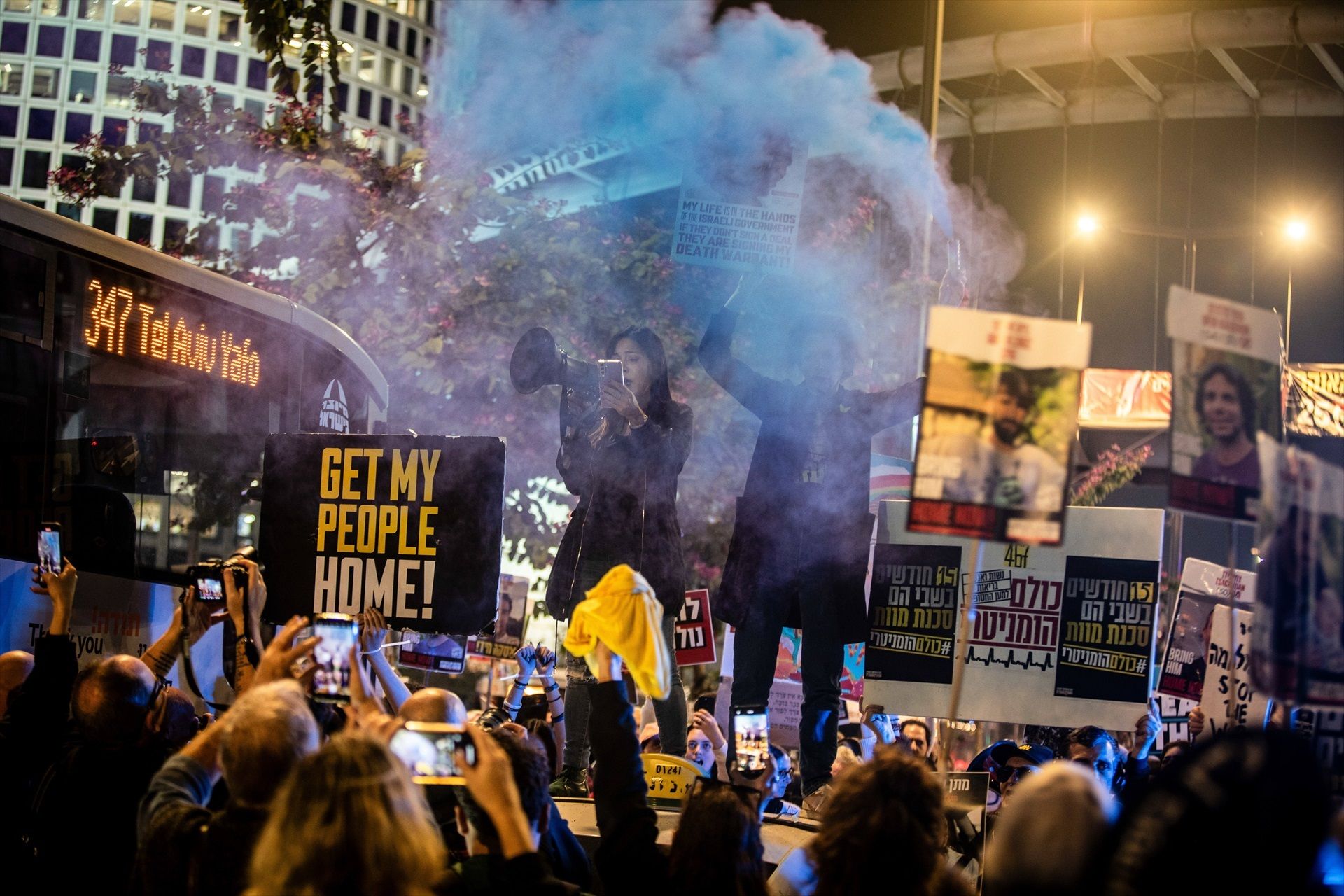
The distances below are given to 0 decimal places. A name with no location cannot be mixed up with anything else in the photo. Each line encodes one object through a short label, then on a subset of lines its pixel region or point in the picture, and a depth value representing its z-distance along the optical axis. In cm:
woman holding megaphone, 629
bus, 624
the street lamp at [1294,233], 2091
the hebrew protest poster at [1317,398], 1401
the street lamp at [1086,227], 2186
